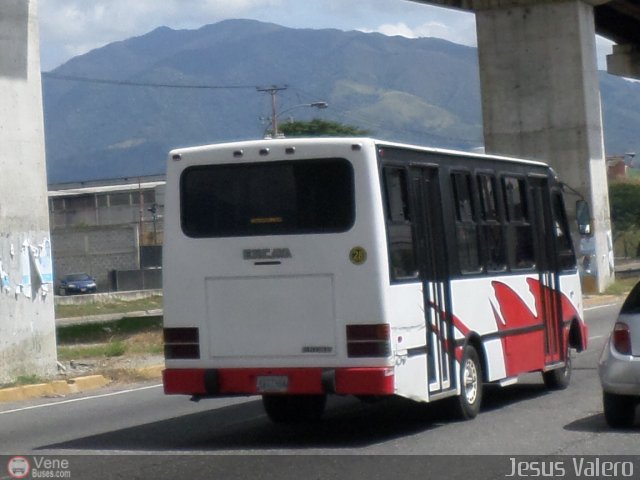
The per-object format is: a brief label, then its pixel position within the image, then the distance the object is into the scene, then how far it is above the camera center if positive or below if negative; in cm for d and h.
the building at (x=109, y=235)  7554 +425
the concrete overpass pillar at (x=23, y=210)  1914 +144
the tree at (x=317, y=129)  8962 +1139
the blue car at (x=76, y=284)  7044 +95
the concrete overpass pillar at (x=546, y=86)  3731 +556
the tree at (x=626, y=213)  9269 +421
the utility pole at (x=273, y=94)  6031 +1013
